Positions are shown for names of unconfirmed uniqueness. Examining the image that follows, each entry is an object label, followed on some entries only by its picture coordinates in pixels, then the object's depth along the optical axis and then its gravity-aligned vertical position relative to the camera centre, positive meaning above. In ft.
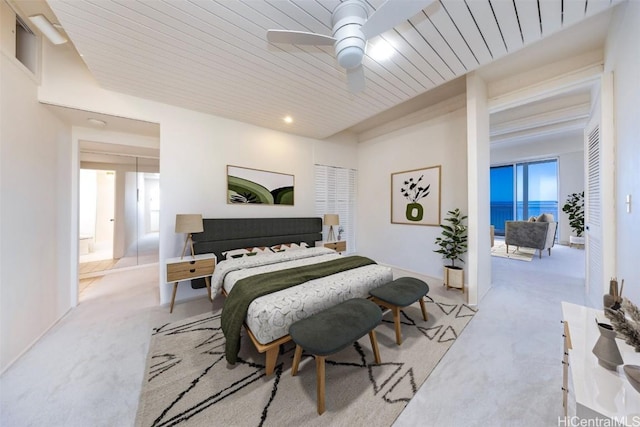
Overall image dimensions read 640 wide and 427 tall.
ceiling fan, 4.70 +4.15
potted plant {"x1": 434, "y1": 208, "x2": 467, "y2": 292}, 10.70 -1.62
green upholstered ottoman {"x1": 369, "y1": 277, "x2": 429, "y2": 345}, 6.77 -2.61
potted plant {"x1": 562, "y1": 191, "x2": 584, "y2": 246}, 19.89 +0.09
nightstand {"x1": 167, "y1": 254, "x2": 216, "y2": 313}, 8.64 -2.27
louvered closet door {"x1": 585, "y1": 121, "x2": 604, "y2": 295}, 7.83 +0.10
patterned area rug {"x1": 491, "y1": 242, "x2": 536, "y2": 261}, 17.00 -3.19
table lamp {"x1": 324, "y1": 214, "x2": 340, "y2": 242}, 14.14 -0.35
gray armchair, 16.66 -1.43
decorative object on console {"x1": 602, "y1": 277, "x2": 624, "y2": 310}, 3.41 -1.33
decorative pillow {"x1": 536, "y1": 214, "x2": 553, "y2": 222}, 17.84 -0.26
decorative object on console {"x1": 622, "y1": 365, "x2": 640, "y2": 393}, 2.32 -1.73
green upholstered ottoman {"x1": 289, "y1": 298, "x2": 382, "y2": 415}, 4.53 -2.63
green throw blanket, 5.73 -2.21
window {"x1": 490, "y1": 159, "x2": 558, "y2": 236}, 22.99 +2.69
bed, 5.52 -2.16
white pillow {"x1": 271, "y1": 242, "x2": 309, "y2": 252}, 11.48 -1.82
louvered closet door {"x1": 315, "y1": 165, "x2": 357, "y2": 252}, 15.23 +1.35
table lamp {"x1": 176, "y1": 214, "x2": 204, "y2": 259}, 9.05 -0.43
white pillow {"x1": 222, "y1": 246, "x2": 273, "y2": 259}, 10.12 -1.86
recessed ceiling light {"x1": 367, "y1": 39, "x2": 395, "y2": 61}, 6.31 +4.92
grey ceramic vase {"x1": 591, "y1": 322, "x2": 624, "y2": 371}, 2.79 -1.76
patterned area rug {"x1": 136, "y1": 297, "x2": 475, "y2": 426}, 4.47 -4.10
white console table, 2.29 -2.01
